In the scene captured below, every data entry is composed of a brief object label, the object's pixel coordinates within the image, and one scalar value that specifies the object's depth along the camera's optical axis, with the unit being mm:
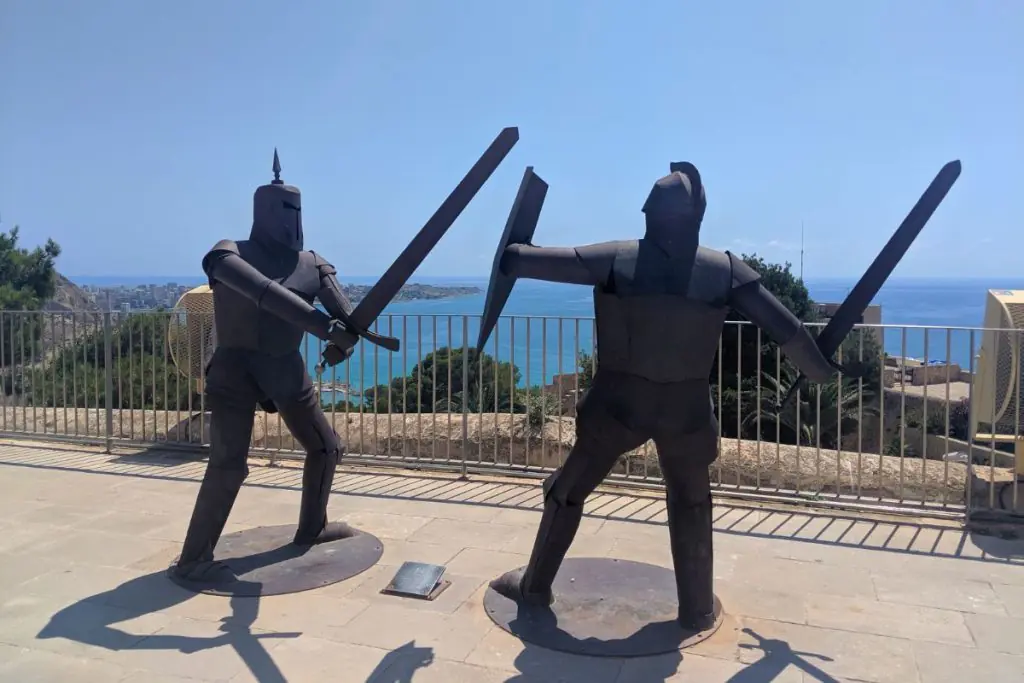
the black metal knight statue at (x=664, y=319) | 3547
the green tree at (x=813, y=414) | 14522
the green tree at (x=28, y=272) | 20375
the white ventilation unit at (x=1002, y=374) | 5754
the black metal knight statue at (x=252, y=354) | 4570
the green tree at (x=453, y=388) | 10930
